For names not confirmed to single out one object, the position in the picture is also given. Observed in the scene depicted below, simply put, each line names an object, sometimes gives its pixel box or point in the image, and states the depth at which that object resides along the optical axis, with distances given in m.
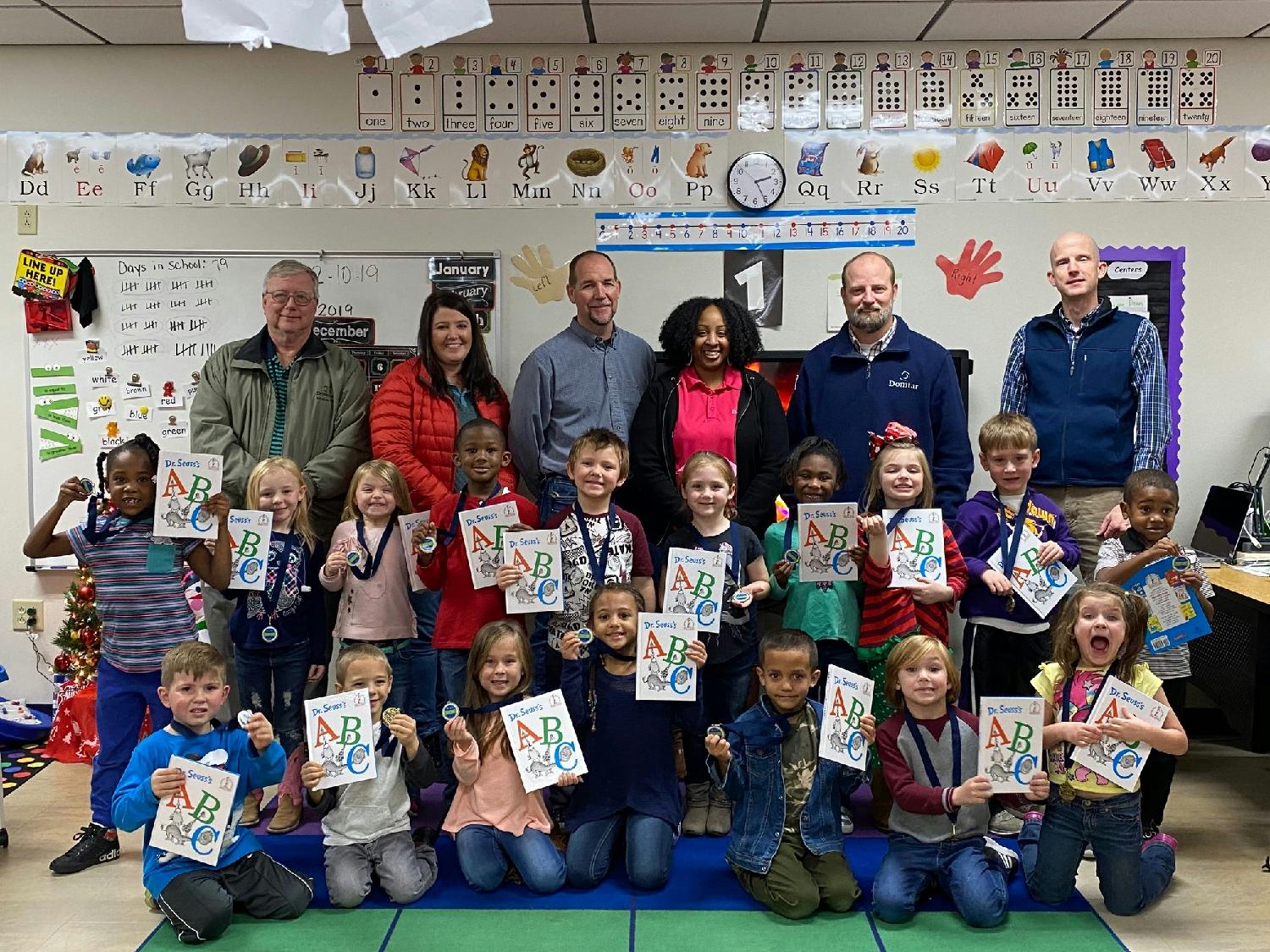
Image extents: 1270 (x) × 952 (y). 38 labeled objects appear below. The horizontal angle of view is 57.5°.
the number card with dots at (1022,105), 4.68
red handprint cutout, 4.70
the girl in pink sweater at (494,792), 3.19
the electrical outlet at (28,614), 4.86
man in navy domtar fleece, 3.84
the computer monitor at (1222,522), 4.37
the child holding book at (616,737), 3.32
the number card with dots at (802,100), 4.70
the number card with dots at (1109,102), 4.66
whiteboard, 4.73
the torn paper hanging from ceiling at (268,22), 1.56
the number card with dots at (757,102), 4.71
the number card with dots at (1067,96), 4.66
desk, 3.61
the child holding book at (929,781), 3.04
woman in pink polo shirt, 3.80
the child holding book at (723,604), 3.51
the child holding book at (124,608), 3.36
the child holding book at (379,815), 3.12
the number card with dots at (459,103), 4.70
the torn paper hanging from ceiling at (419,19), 1.59
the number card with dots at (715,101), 4.70
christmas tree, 4.39
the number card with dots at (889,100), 4.69
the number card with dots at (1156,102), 4.66
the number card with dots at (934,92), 4.69
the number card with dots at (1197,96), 4.64
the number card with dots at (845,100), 4.70
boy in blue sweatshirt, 2.90
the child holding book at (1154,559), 3.31
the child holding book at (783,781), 3.12
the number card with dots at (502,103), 4.70
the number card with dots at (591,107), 4.70
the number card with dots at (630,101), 4.70
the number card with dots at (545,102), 4.70
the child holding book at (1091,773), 3.00
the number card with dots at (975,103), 4.68
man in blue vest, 3.78
